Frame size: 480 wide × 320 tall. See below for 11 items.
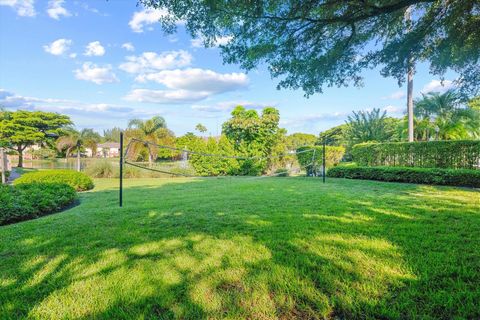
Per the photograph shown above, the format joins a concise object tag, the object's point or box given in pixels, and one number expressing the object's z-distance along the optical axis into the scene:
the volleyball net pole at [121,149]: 4.98
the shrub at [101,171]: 14.67
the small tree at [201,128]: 44.67
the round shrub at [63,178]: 8.35
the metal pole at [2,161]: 8.94
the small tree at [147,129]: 26.81
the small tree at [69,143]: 24.07
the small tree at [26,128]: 28.51
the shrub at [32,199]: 4.24
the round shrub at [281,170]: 14.87
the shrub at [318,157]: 13.73
